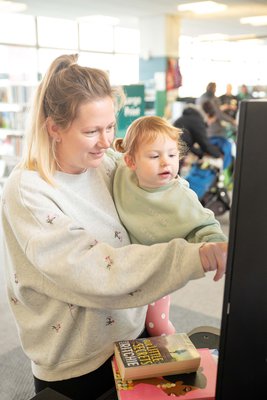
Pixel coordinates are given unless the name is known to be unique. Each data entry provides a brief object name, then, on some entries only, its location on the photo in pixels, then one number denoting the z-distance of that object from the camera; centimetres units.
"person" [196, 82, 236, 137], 509
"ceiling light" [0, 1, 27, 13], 749
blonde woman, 79
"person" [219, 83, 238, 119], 654
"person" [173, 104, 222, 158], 441
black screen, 52
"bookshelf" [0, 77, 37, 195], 675
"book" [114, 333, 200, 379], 87
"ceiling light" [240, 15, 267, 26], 988
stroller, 473
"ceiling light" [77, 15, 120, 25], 942
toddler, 102
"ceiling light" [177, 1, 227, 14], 810
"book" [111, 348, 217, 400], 84
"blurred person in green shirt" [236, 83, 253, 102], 908
